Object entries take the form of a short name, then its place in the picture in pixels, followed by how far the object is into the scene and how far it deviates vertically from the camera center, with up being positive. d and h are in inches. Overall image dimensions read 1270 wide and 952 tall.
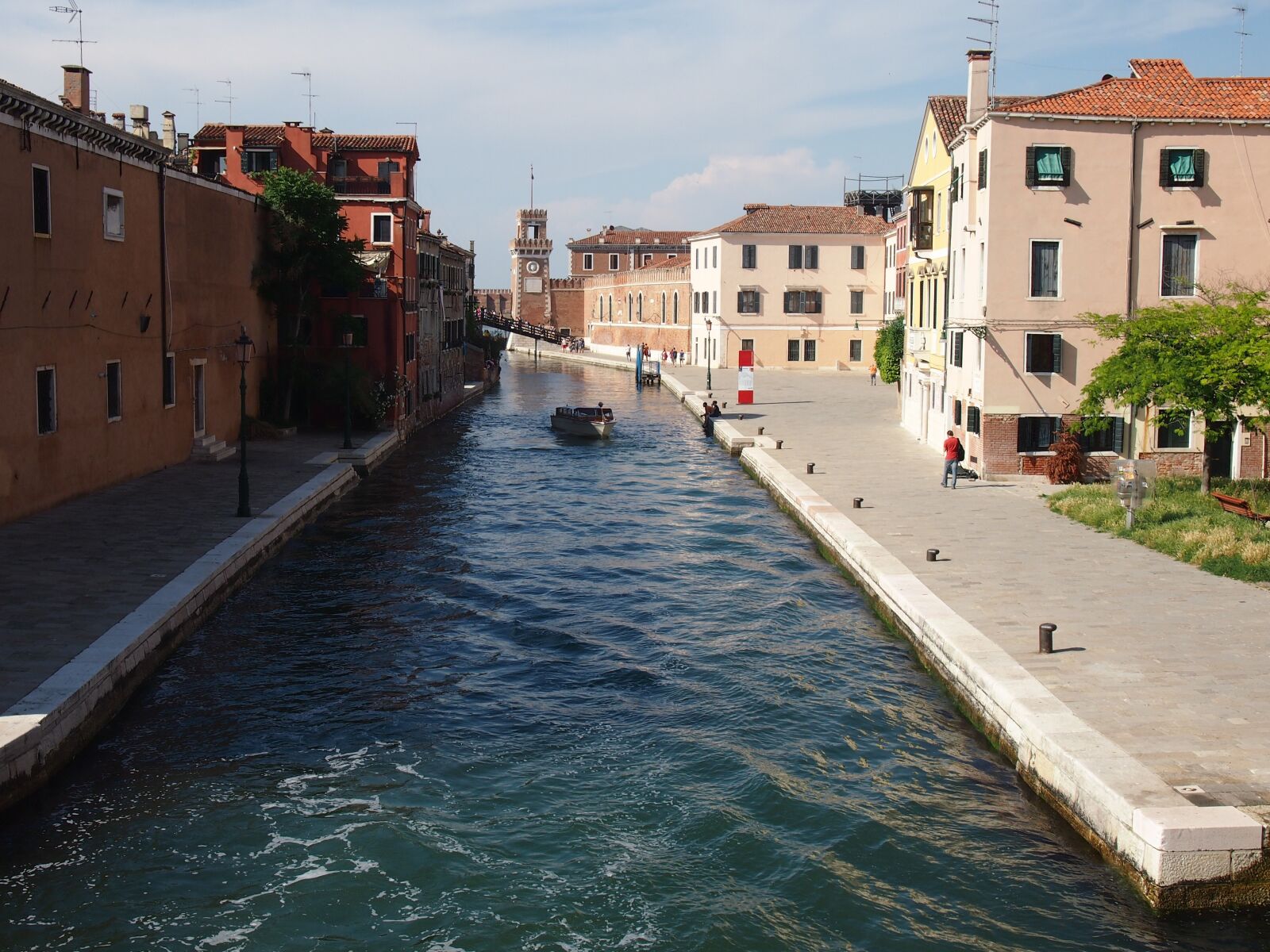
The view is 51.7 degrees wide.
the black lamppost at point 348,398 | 1336.1 -49.4
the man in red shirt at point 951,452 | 1063.0 -79.3
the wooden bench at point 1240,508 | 824.9 -96.7
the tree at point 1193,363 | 901.2 -5.0
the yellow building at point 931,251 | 1320.1 +107.5
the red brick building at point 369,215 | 1553.9 +169.1
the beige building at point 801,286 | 2778.1 +144.3
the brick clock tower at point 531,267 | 4813.0 +316.8
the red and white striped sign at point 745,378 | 1873.8 -35.5
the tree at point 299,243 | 1451.8 +119.9
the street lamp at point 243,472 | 893.8 -83.9
